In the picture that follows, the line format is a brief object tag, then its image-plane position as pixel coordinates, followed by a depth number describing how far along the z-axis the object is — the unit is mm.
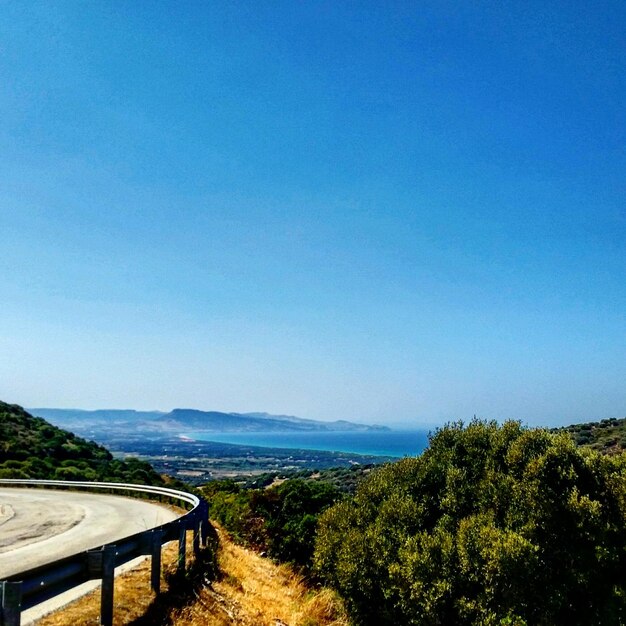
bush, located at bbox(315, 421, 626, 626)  12648
